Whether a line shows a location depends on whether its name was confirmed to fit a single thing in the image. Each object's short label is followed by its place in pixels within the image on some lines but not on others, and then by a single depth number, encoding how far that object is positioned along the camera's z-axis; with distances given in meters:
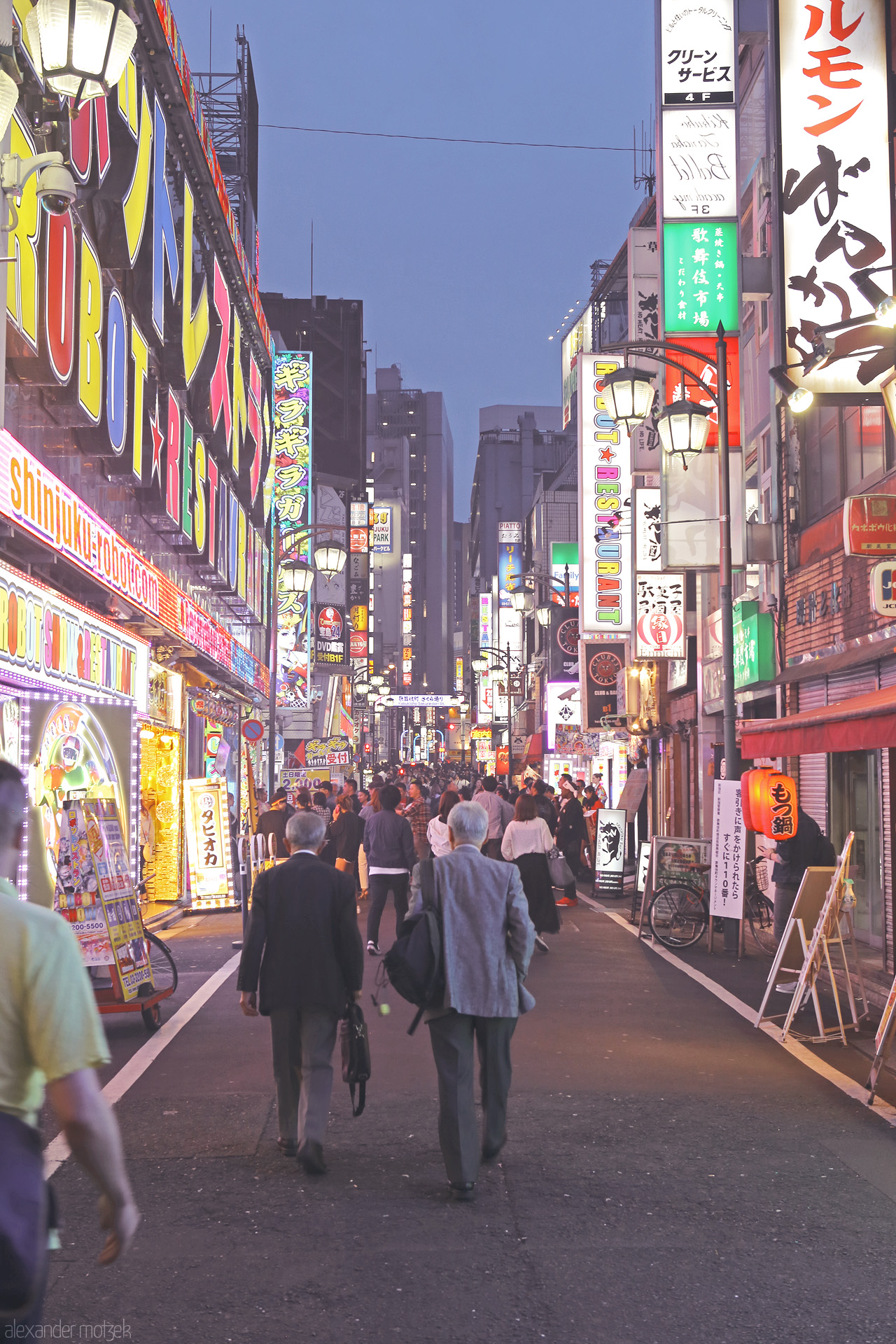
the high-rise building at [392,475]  187.75
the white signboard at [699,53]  22.72
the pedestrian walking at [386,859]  14.86
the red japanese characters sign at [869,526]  12.62
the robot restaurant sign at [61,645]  12.83
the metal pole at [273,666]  31.81
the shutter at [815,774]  18.52
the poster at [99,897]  10.41
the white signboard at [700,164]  22.22
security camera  9.04
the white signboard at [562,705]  52.47
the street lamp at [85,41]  7.98
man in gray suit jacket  6.58
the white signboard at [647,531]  29.59
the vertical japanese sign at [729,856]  15.32
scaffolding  44.84
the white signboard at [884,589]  12.84
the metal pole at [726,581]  16.98
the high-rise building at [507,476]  147.75
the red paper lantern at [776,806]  13.12
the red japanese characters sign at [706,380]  22.48
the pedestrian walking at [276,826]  18.94
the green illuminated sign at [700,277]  22.03
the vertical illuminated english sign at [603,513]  34.66
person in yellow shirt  2.74
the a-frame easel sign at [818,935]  10.02
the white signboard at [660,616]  29.47
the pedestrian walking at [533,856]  14.83
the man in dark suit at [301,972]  6.93
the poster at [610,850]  23.84
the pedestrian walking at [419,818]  23.81
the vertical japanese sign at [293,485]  50.66
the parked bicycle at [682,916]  16.48
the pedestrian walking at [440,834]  15.48
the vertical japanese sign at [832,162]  13.78
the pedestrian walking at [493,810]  19.34
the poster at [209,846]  20.42
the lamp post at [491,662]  70.64
